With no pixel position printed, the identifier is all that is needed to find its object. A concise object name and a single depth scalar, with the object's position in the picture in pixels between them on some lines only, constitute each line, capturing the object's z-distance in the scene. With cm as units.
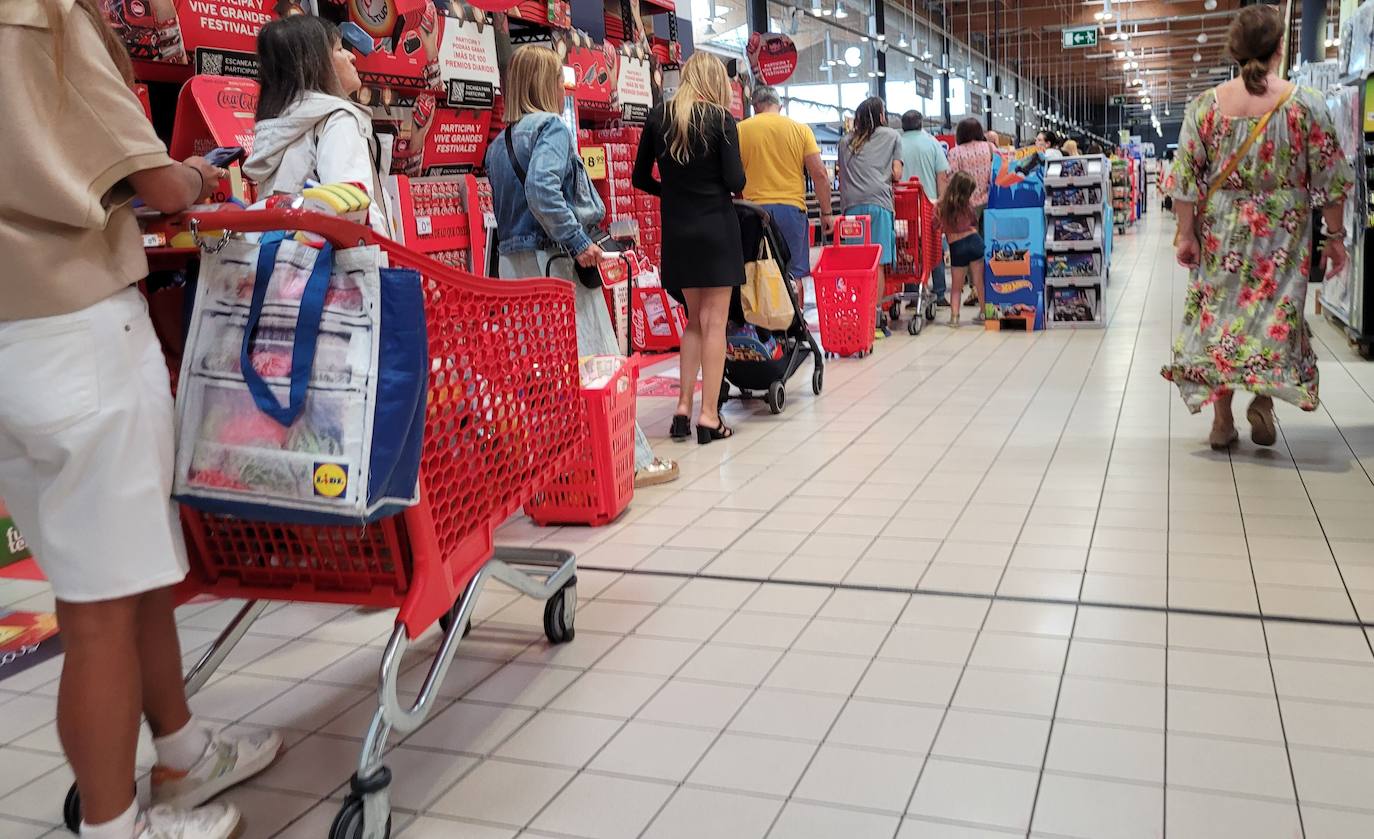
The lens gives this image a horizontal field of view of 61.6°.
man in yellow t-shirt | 671
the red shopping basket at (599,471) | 405
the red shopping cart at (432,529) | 207
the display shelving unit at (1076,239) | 863
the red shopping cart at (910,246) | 936
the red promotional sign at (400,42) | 496
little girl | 890
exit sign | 2294
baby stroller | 597
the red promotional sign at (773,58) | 1230
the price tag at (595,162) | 721
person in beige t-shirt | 173
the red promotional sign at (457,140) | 563
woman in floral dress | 427
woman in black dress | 500
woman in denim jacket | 417
